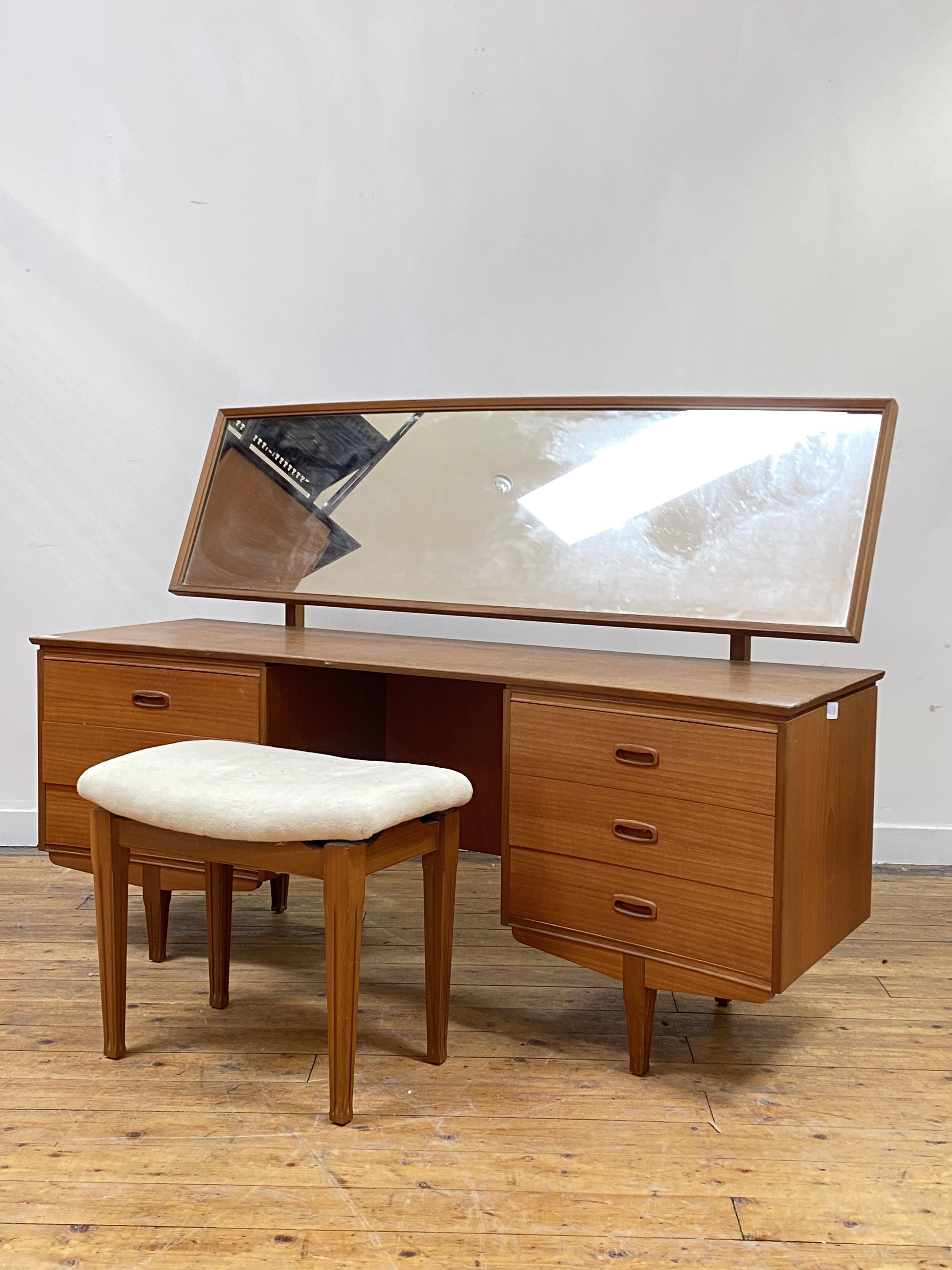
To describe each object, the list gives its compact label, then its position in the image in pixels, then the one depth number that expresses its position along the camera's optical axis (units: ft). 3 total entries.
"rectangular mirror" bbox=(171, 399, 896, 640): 6.77
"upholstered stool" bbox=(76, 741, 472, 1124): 5.27
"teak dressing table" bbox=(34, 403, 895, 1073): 5.47
